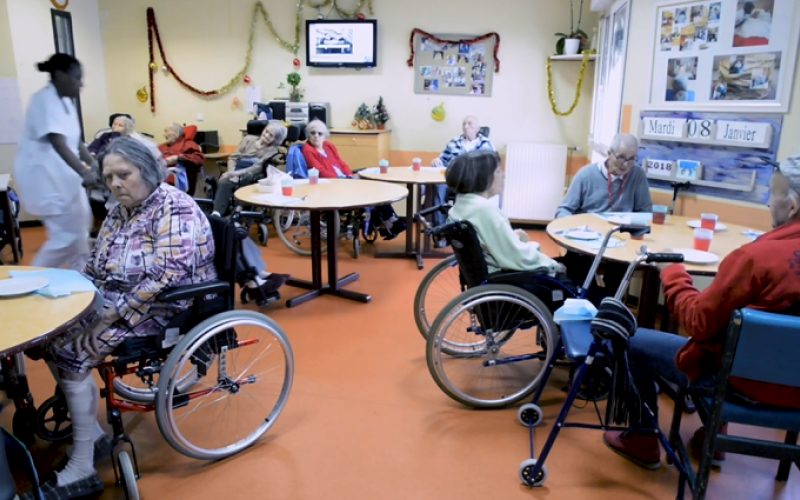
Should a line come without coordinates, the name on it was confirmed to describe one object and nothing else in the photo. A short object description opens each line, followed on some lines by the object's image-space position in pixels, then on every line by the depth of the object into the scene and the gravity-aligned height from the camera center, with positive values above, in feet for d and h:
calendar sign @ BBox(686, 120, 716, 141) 10.61 +0.00
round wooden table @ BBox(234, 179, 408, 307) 10.91 -1.45
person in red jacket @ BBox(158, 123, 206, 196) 19.20 -0.92
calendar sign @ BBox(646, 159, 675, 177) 11.57 -0.77
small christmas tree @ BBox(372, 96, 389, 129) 20.26 +0.37
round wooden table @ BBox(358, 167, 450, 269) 14.58 -1.50
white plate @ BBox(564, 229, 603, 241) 8.12 -1.50
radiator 19.10 -1.74
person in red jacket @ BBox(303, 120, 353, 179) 15.61 -0.80
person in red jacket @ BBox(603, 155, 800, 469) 4.55 -1.37
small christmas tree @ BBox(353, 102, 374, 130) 20.33 +0.26
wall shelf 18.04 +2.18
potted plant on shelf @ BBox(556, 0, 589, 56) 18.12 +2.70
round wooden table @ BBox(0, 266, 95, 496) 4.45 -1.64
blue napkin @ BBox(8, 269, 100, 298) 5.39 -1.56
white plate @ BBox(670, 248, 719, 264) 7.11 -1.57
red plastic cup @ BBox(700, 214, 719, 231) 8.42 -1.31
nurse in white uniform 9.45 -0.74
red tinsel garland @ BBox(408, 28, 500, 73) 19.29 +2.88
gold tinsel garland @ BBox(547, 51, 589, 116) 19.04 +1.10
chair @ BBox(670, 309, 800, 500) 4.35 -1.90
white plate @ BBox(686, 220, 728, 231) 9.02 -1.49
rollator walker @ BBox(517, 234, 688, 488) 5.62 -2.33
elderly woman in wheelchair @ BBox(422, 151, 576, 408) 7.36 -2.00
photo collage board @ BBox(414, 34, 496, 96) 19.57 +2.02
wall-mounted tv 19.71 +2.76
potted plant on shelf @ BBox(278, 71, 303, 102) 20.36 +1.35
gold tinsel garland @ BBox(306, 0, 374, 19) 19.79 +3.87
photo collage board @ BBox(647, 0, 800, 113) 9.38 +1.32
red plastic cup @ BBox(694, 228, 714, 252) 7.67 -1.43
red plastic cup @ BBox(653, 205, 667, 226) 9.23 -1.35
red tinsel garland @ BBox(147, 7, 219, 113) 21.02 +2.60
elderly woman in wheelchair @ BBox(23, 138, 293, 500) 5.90 -2.06
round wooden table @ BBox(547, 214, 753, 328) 7.48 -1.58
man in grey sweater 10.39 -1.11
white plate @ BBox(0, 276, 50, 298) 5.31 -1.54
